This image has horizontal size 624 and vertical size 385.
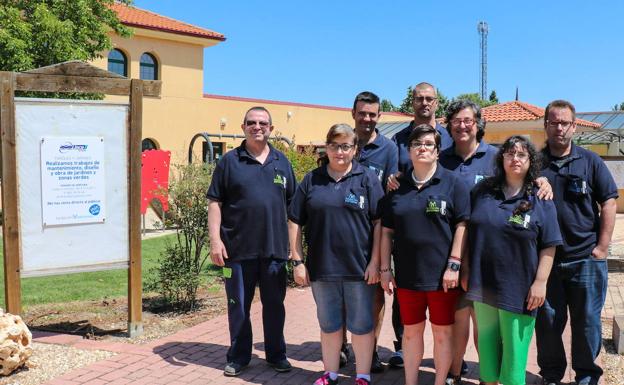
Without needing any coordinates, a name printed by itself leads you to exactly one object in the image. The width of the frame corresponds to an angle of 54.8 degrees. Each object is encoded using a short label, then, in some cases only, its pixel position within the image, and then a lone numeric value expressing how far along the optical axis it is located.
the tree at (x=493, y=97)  67.31
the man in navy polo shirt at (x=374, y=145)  4.62
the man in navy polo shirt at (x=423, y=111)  4.66
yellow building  22.62
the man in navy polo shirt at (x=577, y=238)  4.20
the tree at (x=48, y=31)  14.76
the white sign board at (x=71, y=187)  5.32
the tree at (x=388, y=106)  55.47
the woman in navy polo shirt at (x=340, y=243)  4.18
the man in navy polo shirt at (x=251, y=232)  4.72
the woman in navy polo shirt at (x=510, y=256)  3.71
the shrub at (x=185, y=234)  6.80
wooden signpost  5.20
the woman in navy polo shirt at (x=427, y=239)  3.88
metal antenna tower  54.95
